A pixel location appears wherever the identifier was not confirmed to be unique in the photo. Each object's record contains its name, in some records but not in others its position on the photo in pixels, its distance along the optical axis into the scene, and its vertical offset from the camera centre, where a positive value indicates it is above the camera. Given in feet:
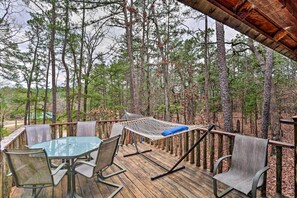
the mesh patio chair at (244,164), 5.78 -3.08
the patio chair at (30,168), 5.33 -2.78
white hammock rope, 8.63 -2.14
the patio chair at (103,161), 6.20 -3.00
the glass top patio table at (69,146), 6.56 -2.64
